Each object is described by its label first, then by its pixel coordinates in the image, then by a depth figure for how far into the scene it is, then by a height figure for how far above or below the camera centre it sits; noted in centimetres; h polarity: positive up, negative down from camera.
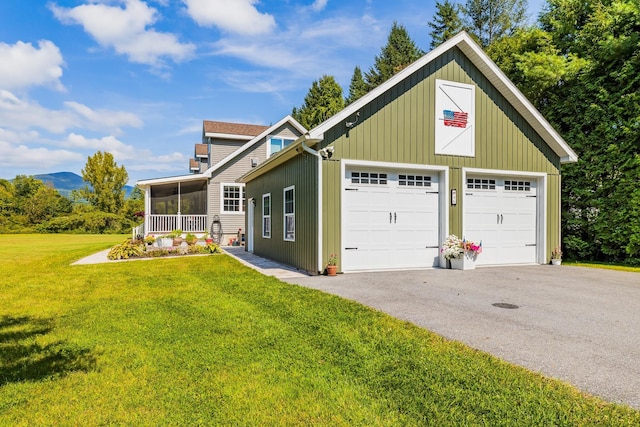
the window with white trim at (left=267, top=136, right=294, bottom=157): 1908 +393
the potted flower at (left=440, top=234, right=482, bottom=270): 873 -86
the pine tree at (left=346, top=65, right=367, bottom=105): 3048 +1126
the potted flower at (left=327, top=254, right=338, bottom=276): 779 -105
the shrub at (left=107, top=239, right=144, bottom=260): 1155 -113
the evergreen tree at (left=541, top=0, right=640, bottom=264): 966 +254
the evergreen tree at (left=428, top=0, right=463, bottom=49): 2461 +1348
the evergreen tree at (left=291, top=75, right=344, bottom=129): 3012 +992
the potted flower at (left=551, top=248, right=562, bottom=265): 998 -112
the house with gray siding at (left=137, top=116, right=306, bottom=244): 1673 +150
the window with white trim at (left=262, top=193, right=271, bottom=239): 1169 +3
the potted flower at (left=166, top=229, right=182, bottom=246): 1386 -77
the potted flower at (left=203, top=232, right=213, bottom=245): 1620 -85
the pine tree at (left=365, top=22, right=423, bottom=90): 2920 +1324
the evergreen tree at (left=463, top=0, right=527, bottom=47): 2353 +1314
